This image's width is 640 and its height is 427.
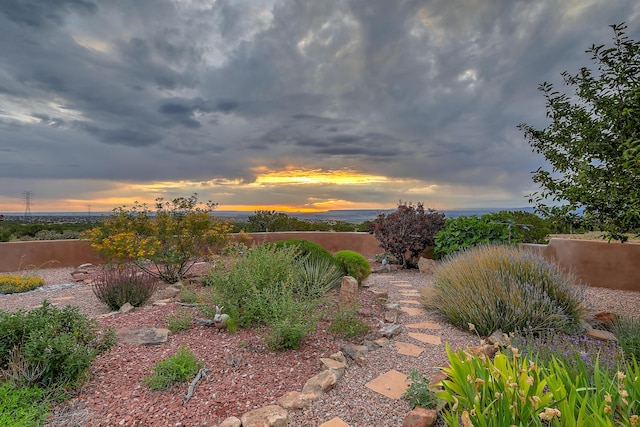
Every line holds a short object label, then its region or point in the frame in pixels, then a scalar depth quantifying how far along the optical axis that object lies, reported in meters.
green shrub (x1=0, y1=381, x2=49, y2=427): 1.85
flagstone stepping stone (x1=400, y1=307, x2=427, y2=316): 4.12
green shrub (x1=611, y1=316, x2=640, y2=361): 2.72
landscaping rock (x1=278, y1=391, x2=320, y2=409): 2.16
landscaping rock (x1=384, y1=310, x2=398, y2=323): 3.84
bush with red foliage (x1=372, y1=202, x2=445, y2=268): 7.52
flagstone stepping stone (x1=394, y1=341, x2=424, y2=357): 2.95
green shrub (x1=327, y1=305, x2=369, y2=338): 3.37
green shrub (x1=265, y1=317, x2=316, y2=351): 2.92
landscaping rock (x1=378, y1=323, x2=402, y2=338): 3.34
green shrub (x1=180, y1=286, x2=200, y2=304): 4.22
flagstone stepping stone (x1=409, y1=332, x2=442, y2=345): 3.19
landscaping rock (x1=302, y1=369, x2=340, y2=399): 2.31
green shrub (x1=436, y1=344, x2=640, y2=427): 1.35
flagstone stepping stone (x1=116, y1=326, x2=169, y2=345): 3.19
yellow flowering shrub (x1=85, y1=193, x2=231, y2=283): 5.71
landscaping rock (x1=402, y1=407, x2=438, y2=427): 1.82
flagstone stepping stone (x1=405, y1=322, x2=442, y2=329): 3.61
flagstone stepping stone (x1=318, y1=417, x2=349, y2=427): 1.98
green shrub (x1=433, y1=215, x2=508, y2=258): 6.70
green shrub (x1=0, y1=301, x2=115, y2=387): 2.31
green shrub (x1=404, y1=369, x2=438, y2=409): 2.02
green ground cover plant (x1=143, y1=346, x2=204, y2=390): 2.39
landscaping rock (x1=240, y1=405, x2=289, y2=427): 1.94
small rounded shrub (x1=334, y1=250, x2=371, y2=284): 5.40
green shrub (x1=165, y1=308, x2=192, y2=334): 3.47
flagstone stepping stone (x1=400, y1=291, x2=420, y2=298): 5.05
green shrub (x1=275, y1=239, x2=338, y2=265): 5.36
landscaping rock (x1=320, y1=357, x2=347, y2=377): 2.58
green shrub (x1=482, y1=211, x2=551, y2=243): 7.96
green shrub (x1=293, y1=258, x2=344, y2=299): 4.52
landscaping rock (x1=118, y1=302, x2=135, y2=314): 4.29
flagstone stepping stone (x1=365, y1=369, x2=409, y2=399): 2.29
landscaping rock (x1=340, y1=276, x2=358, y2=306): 4.22
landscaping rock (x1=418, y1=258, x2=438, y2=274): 7.04
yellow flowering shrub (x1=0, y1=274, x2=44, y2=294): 6.02
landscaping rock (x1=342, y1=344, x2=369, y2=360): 2.88
